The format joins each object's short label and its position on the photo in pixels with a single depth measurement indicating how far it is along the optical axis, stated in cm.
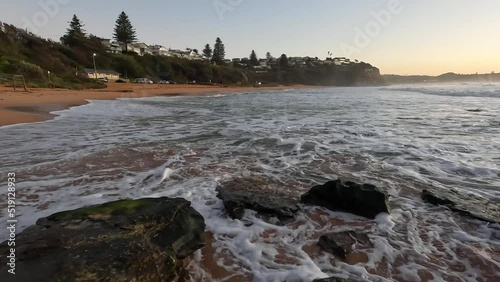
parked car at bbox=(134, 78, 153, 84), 5782
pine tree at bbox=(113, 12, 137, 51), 7881
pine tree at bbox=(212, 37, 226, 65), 10800
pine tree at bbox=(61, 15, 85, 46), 6994
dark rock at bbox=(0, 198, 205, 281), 218
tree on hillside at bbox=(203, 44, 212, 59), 11319
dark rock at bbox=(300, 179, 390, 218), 391
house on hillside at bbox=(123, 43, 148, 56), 8875
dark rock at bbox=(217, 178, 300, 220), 388
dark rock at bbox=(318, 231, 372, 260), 307
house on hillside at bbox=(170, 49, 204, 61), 11990
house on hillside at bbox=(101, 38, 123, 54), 7698
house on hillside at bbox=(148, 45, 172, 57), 11354
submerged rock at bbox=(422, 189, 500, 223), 383
